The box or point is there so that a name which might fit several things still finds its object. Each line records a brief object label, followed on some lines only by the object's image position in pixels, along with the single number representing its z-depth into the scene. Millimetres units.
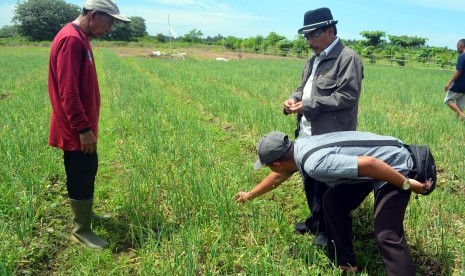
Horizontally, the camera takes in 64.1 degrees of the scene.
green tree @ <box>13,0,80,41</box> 48812
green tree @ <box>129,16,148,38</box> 64062
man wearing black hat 2486
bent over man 1836
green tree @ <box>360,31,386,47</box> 40625
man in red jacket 2312
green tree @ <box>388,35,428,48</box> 41500
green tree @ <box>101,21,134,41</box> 51425
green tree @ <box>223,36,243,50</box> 50781
